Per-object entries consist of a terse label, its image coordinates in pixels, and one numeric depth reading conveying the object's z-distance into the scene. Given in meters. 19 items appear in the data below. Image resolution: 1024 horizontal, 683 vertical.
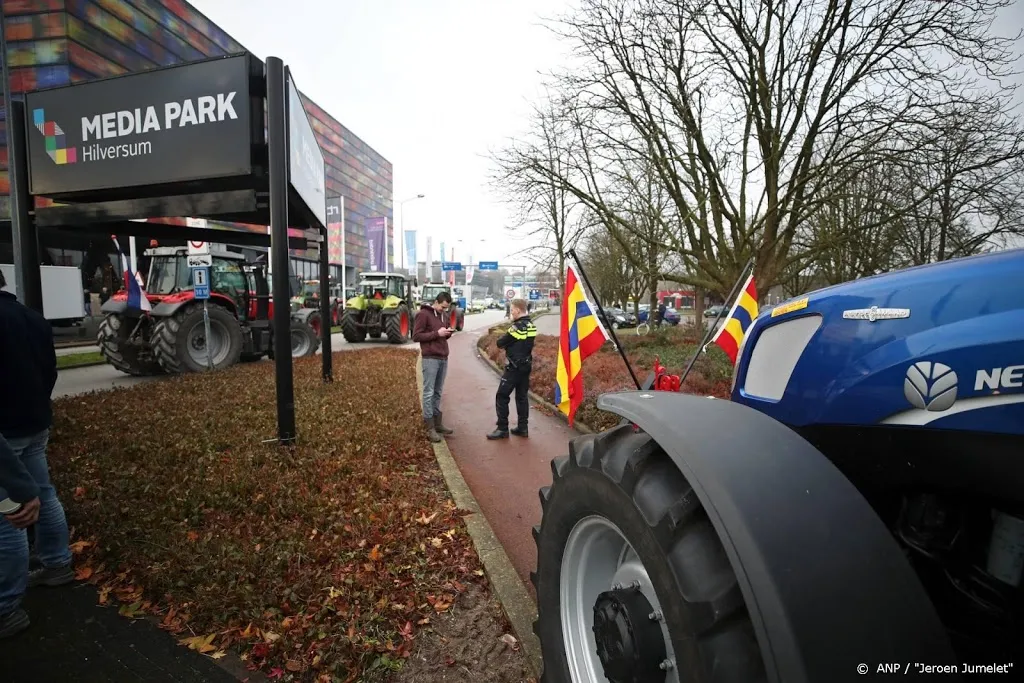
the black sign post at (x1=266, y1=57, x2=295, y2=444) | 4.90
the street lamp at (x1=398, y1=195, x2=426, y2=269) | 43.50
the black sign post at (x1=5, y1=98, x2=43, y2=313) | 4.55
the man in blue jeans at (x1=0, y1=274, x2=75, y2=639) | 2.50
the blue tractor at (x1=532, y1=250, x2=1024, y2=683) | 1.05
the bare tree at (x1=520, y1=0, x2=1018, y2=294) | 9.42
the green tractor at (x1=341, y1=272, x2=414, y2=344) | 18.23
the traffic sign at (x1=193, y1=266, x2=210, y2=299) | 9.02
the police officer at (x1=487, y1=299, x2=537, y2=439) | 6.36
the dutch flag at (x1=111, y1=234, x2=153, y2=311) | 8.91
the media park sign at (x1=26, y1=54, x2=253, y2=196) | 4.92
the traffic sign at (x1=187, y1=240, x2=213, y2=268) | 10.31
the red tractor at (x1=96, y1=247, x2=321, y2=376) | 9.61
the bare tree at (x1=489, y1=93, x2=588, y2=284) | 13.91
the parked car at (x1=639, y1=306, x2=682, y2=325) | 38.13
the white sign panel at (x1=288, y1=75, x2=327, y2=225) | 5.34
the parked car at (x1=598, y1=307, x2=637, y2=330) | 35.14
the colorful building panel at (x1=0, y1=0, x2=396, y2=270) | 28.12
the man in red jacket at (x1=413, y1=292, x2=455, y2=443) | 6.27
